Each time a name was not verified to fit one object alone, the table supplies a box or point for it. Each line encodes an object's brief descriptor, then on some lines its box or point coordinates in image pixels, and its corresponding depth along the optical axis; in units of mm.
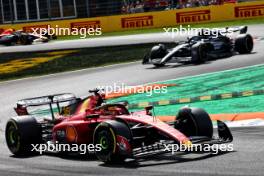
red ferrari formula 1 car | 19062
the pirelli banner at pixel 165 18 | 84687
